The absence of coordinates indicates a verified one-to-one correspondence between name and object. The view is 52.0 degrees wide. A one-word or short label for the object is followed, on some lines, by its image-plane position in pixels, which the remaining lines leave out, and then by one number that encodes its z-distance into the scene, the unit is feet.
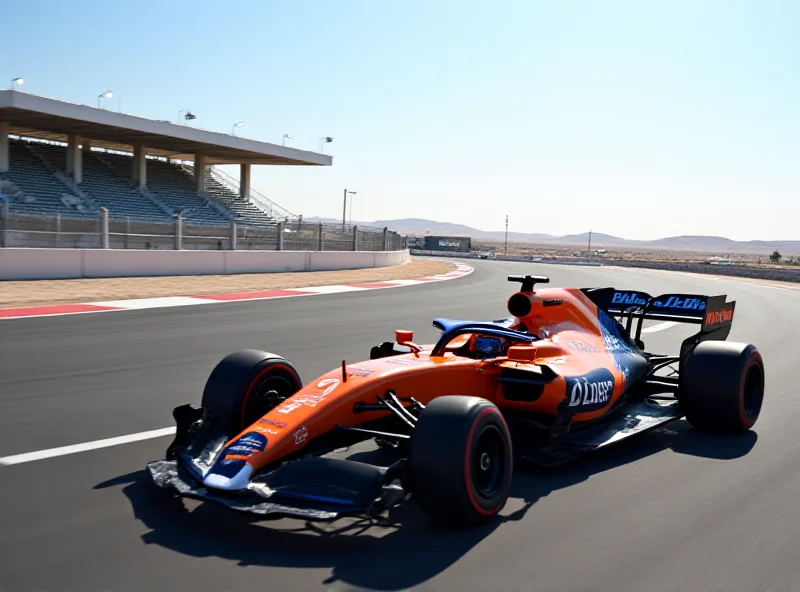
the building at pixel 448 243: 257.34
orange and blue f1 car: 13.46
